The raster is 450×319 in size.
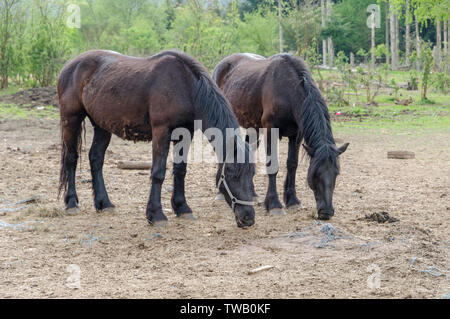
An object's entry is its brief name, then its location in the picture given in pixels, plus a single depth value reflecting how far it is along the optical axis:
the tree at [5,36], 19.95
